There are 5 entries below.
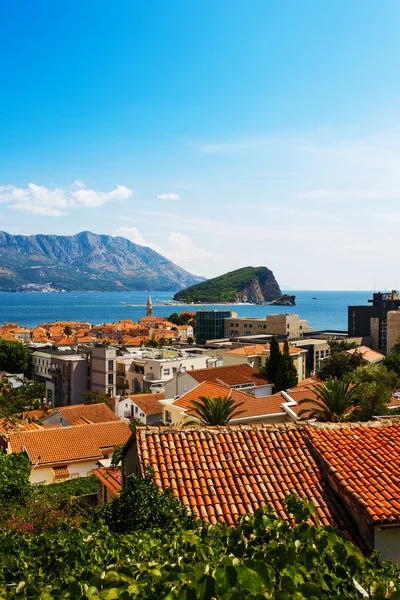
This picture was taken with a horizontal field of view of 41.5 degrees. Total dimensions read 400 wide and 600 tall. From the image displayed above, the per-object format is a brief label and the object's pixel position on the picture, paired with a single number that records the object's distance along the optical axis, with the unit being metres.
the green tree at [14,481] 14.82
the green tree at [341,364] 46.97
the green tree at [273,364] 46.94
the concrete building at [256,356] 55.97
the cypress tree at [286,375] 45.84
